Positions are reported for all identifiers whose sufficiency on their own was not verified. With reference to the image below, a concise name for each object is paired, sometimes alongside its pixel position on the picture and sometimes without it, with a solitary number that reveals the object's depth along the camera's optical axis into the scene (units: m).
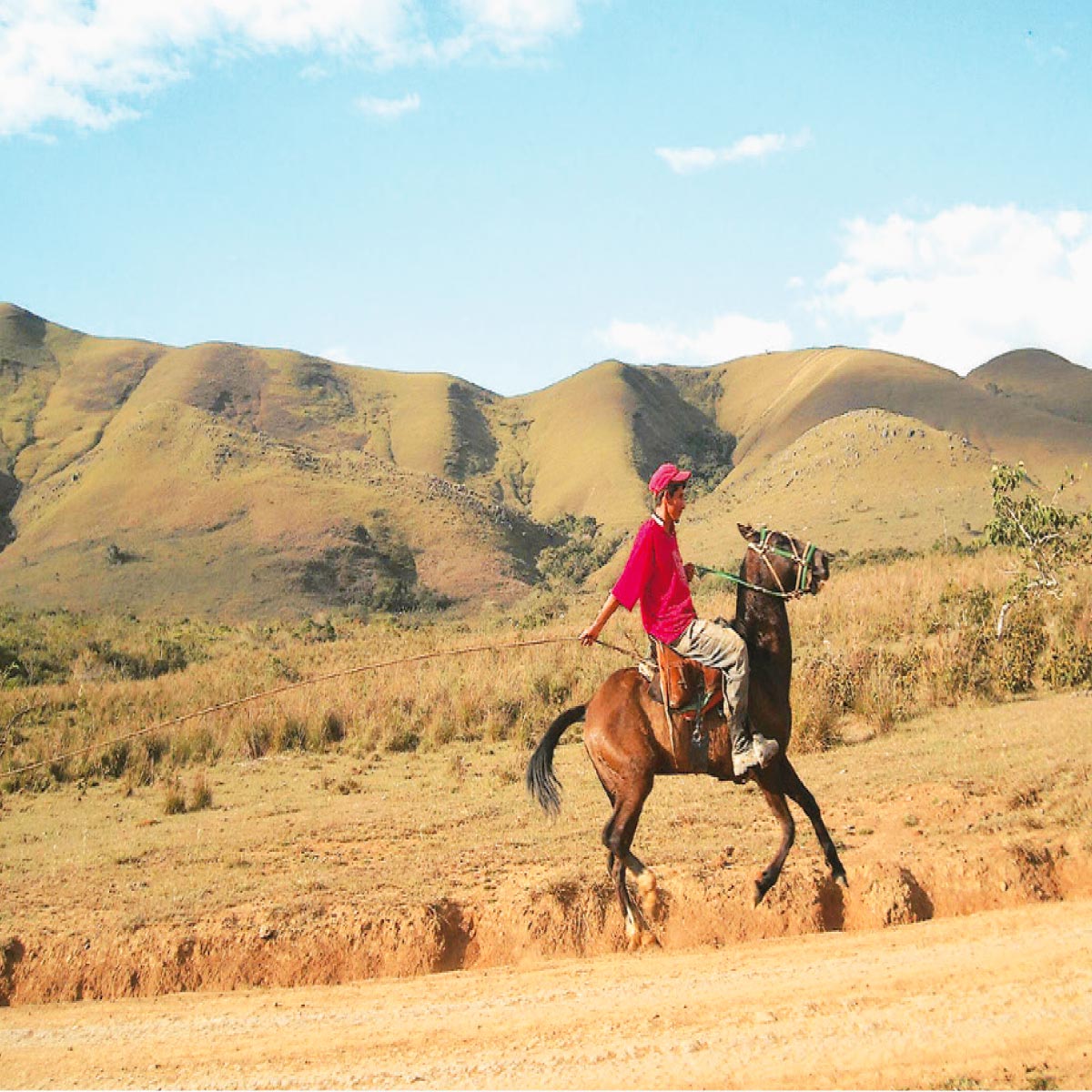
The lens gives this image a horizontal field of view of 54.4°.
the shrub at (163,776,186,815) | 13.34
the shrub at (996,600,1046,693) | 16.03
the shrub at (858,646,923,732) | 15.09
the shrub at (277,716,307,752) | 17.75
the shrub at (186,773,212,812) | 13.59
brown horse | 7.77
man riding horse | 7.72
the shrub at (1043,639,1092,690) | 15.77
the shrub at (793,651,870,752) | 14.45
